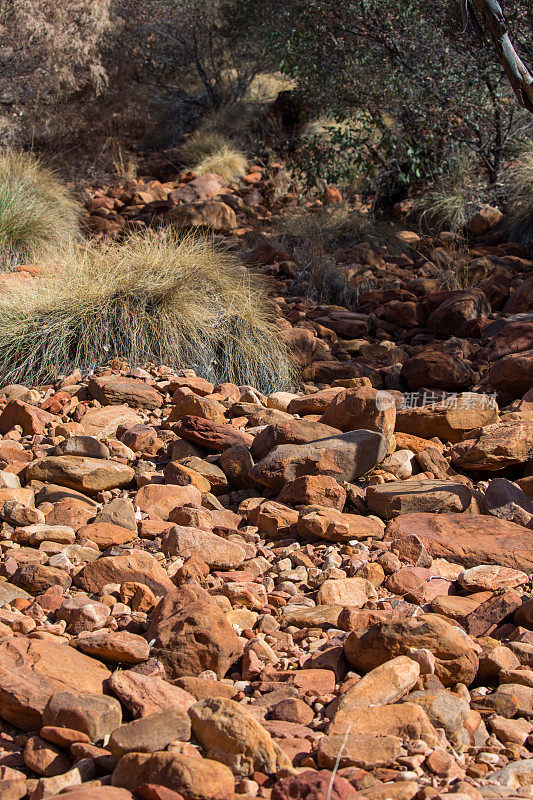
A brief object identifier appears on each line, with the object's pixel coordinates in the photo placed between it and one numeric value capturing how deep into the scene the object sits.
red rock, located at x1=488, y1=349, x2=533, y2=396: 4.18
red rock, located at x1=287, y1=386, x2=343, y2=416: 3.91
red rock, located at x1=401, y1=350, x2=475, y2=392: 4.30
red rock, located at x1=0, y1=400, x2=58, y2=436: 3.68
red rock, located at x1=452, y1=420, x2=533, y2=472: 3.17
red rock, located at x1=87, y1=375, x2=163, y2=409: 4.11
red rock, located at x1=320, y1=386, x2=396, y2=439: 3.35
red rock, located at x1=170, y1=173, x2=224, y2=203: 10.76
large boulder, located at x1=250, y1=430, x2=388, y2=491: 2.97
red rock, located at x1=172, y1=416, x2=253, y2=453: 3.32
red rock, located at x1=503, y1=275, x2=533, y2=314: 6.11
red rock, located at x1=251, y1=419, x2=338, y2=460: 3.19
